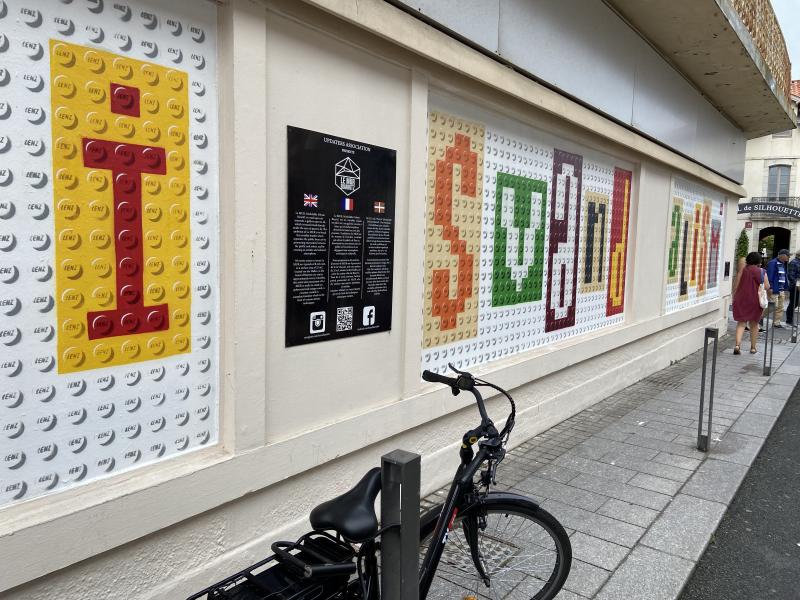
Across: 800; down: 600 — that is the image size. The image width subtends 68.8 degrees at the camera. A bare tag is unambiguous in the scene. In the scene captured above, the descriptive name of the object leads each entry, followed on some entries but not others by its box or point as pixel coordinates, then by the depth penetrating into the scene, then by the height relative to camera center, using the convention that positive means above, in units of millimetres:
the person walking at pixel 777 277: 13844 -512
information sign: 3162 +58
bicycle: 2008 -1168
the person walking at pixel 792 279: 14895 -626
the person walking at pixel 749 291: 10062 -639
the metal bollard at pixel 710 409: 5312 -1411
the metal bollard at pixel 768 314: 8550 -867
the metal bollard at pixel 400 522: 1765 -843
